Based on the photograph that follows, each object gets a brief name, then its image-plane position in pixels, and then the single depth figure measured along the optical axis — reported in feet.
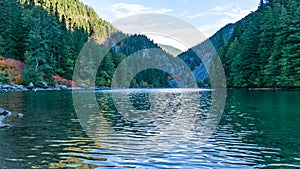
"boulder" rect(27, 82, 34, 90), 246.29
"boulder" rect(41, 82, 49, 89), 263.53
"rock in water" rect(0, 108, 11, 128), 76.61
